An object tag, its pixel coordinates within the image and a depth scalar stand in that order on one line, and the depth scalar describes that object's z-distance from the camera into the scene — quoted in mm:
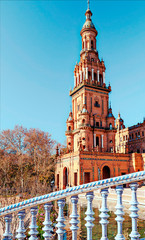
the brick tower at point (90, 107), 38531
